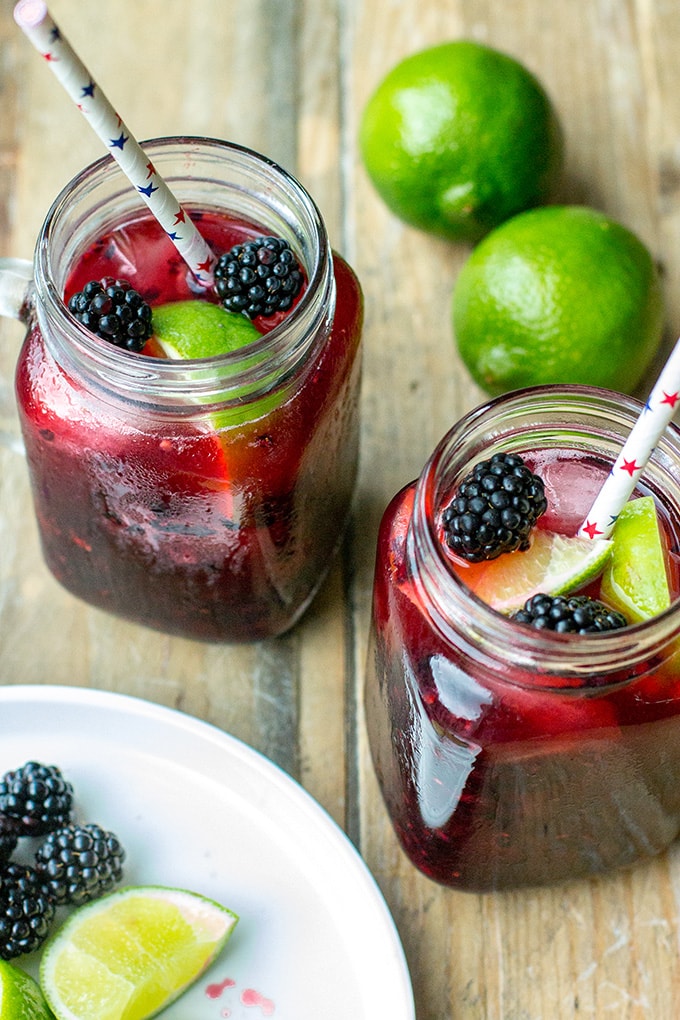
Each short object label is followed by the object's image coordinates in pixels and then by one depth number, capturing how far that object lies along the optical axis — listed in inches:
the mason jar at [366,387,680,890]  23.7
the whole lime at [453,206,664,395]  27.2
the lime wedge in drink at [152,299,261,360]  24.8
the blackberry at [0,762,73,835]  26.2
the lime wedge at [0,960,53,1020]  24.8
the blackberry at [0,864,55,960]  25.5
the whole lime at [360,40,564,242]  28.0
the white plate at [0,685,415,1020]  26.0
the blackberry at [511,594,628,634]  23.6
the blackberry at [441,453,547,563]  23.9
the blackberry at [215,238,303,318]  25.2
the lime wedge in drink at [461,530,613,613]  24.2
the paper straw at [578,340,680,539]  23.2
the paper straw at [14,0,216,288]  22.7
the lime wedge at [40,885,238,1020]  25.4
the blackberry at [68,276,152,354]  24.7
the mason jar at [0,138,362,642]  24.7
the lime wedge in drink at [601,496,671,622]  24.1
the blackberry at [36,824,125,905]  25.9
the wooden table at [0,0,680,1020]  26.5
